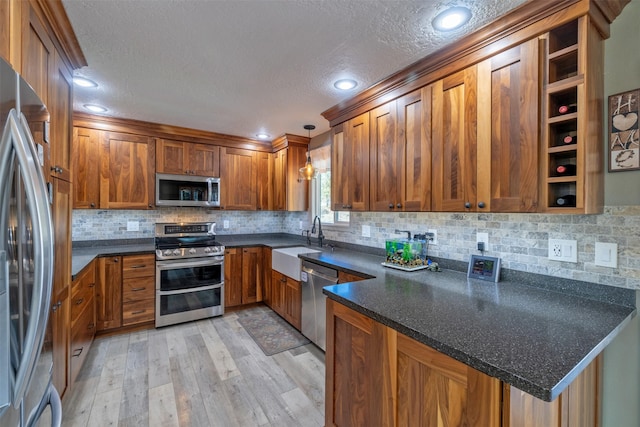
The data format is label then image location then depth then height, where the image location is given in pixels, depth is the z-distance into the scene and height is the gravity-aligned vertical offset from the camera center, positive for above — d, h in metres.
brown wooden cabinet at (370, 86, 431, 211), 1.94 +0.43
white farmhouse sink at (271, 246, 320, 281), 3.02 -0.55
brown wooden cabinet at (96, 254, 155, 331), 2.97 -0.87
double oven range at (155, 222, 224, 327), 3.24 -0.76
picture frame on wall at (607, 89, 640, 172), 1.29 +0.37
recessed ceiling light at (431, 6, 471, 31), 1.44 +1.02
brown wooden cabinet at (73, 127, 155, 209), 3.12 +0.47
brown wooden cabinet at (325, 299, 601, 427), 0.88 -0.68
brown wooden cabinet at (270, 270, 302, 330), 3.06 -1.00
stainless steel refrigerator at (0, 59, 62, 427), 0.71 -0.13
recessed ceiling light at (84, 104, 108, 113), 2.85 +1.05
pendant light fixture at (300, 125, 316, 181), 3.12 +0.45
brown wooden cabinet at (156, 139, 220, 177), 3.50 +0.68
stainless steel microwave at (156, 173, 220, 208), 3.49 +0.27
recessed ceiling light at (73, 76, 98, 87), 2.21 +1.03
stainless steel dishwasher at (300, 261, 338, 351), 2.58 -0.85
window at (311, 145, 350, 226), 3.66 +0.31
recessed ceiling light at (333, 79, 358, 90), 2.25 +1.03
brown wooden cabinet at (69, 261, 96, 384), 2.09 -0.88
